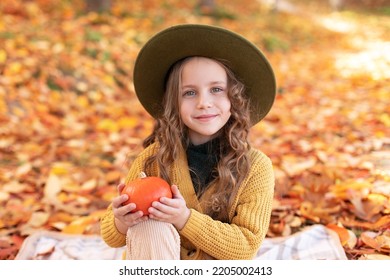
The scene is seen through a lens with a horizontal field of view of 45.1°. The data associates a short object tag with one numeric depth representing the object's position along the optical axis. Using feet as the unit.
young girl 5.54
